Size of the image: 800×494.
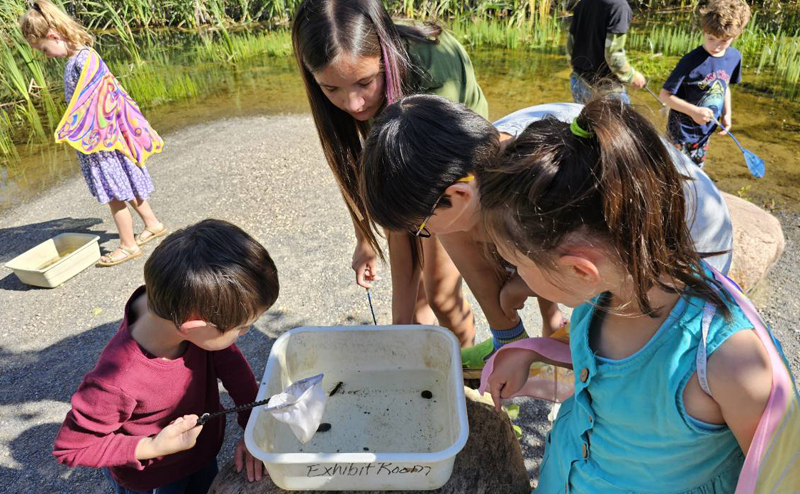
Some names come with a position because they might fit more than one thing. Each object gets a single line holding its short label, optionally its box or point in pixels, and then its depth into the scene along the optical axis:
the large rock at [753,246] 2.79
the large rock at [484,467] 1.50
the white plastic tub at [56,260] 3.47
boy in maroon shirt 1.34
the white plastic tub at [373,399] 1.37
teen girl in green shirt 1.61
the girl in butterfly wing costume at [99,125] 3.20
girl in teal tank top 0.92
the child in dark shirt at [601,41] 3.46
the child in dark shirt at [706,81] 3.35
